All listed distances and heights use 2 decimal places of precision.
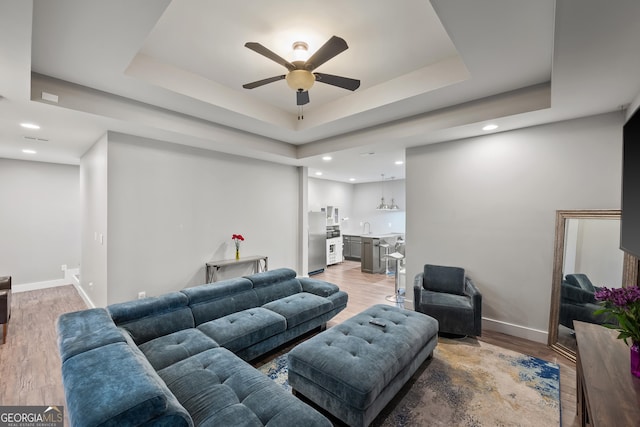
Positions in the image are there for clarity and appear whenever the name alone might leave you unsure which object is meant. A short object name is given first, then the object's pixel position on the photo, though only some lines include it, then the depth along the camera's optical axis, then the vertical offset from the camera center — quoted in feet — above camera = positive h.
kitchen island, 22.17 -3.71
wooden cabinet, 3.82 -2.88
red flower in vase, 14.83 -1.88
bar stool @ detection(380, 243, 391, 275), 21.49 -4.51
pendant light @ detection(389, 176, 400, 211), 25.95 +0.22
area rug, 6.55 -5.16
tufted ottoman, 5.84 -3.82
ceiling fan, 6.15 +3.65
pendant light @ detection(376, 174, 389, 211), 25.50 +0.29
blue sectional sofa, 3.84 -3.70
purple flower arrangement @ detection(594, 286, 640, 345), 4.47 -1.70
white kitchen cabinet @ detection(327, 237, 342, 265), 24.84 -4.14
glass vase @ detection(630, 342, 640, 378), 4.54 -2.54
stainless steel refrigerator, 21.94 -2.98
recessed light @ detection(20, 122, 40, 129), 10.15 +2.98
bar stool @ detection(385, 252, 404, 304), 14.84 -4.91
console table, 14.01 -3.21
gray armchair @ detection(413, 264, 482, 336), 10.17 -3.73
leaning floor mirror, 8.82 -1.93
